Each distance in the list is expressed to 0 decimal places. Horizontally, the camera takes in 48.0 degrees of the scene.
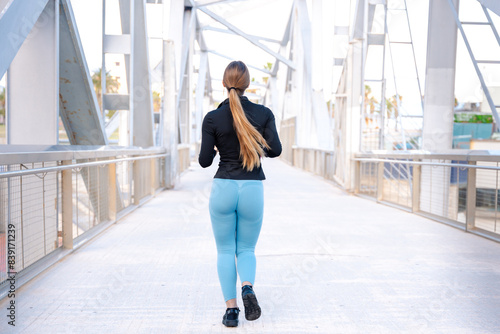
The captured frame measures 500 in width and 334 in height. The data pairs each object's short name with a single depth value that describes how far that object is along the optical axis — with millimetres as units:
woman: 3256
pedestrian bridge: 3625
